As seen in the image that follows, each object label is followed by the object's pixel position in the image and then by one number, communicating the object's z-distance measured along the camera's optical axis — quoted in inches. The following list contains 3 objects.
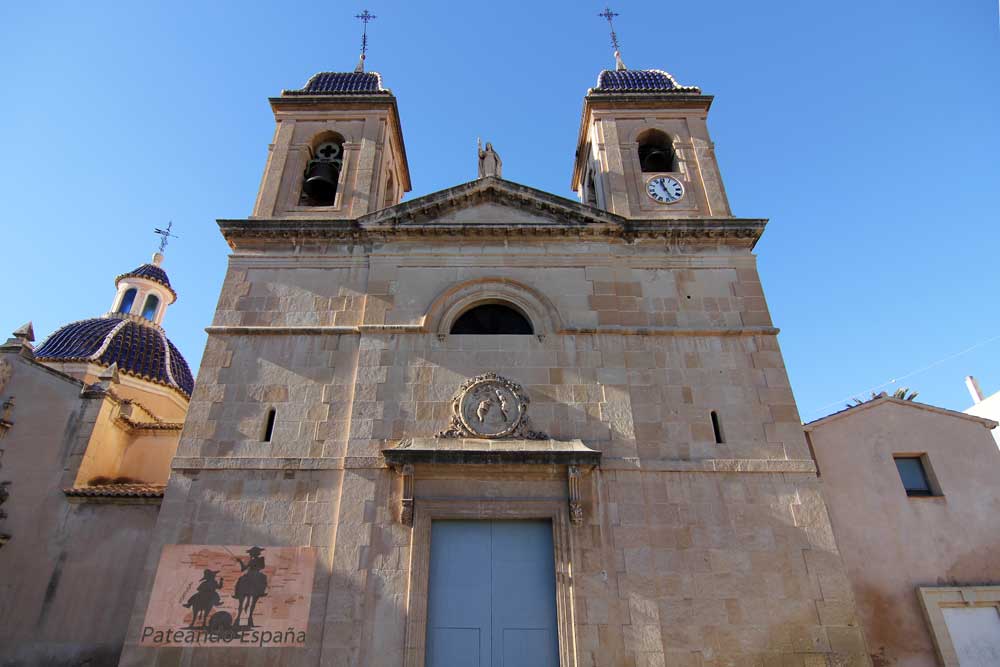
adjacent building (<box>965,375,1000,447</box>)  876.6
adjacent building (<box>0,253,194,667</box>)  385.7
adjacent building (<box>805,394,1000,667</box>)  374.6
